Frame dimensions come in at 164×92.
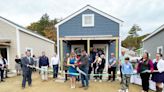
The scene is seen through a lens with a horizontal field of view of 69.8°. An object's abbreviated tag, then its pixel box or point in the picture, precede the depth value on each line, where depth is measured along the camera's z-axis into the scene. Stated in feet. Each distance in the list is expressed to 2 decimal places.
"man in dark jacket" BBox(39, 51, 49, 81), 22.42
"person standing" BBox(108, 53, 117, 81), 21.28
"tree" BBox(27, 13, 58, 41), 97.94
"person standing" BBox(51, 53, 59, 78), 23.07
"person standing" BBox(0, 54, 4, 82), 22.69
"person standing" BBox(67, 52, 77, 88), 18.89
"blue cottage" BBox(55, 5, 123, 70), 28.57
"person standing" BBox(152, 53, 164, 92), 14.97
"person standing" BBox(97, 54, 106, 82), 21.69
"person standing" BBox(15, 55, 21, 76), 28.15
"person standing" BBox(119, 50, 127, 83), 20.41
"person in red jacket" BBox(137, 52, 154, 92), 15.46
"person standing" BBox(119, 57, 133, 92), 16.26
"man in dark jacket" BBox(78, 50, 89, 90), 18.07
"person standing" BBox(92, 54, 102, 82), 21.91
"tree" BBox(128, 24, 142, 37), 139.79
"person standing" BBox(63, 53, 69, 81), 21.55
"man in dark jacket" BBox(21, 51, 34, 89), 18.61
